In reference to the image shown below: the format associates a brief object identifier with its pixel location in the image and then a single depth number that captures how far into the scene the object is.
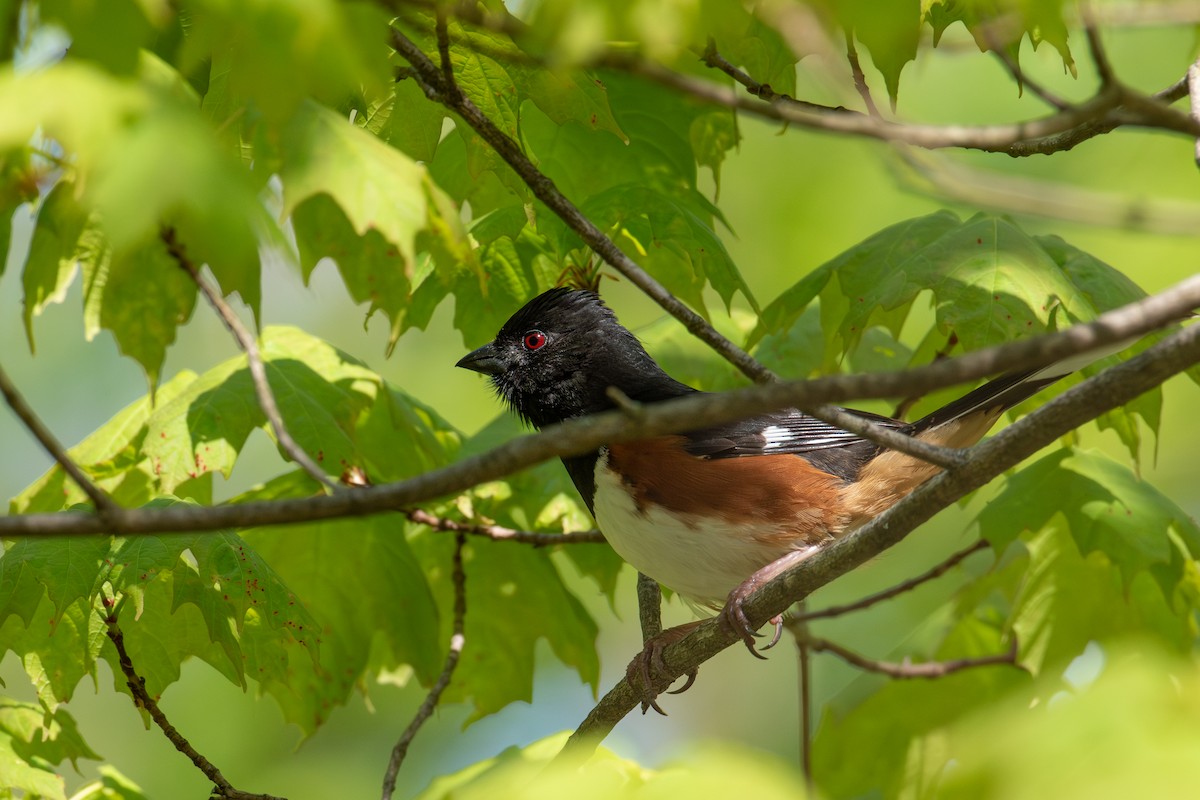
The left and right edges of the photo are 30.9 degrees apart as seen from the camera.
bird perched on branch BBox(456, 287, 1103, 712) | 5.86
